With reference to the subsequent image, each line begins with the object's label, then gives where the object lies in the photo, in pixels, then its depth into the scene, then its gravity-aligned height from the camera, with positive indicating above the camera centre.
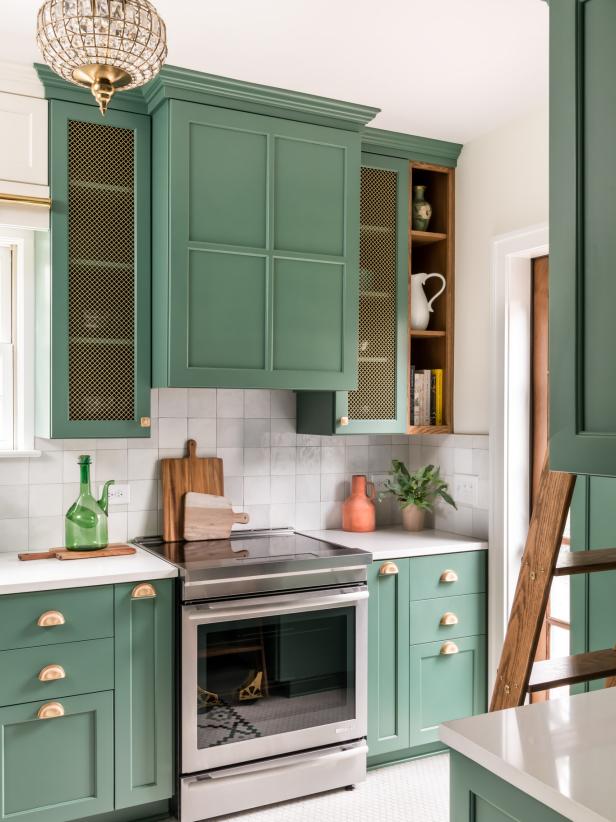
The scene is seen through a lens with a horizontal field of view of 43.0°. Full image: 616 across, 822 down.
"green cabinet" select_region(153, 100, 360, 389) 2.79 +0.59
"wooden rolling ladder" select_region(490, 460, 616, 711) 1.84 -0.49
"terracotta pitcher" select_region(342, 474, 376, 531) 3.53 -0.45
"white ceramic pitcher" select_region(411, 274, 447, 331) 3.52 +0.48
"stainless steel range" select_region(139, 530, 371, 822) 2.65 -0.94
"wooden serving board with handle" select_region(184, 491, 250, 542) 3.16 -0.44
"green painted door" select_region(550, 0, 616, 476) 1.30 +0.30
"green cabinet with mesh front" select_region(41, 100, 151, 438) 2.78 +0.46
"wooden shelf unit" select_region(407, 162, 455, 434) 3.54 +0.69
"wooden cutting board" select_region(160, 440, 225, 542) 3.16 -0.30
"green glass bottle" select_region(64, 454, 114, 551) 2.90 -0.42
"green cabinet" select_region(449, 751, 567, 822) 1.34 -0.70
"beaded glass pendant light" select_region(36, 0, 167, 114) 1.43 +0.69
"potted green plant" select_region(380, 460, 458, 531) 3.52 -0.37
